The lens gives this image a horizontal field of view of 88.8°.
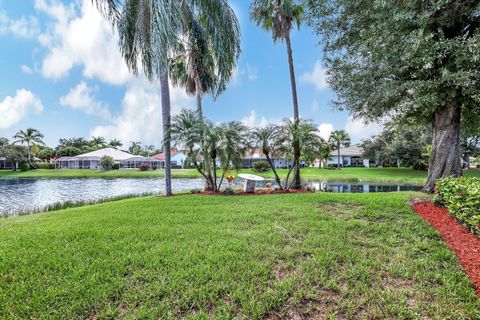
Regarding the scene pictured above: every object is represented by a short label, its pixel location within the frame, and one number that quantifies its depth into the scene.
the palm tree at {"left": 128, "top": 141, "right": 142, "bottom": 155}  73.56
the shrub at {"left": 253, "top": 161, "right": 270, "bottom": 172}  34.78
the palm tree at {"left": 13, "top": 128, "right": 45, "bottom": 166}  50.03
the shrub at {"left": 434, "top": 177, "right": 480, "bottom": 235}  4.54
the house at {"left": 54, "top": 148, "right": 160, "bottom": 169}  48.25
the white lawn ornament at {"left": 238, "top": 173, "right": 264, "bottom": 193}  11.44
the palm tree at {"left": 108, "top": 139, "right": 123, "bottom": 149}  76.25
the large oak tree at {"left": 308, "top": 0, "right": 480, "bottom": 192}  6.52
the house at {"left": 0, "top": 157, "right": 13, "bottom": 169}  53.85
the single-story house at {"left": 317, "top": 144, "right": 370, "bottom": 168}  48.24
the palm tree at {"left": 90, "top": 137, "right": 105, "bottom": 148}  70.12
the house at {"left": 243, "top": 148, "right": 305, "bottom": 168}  46.68
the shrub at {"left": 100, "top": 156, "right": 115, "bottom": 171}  42.92
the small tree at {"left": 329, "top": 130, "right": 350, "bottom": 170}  43.81
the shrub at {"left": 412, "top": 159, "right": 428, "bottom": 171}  30.77
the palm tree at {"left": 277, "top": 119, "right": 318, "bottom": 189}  11.27
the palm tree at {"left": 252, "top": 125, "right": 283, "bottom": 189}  11.64
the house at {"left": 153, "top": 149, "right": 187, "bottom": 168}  50.93
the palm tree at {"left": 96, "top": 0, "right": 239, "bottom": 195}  7.17
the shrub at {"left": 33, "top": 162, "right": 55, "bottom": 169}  50.76
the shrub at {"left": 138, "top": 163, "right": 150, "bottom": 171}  43.36
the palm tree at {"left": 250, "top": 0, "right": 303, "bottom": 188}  12.59
